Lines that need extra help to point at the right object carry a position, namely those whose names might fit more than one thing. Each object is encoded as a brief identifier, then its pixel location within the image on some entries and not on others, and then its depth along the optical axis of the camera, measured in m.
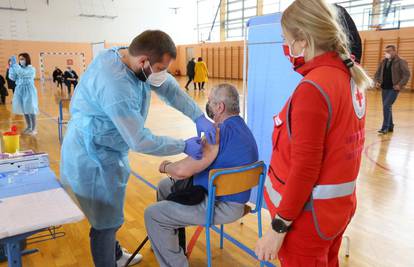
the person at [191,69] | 13.24
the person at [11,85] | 8.57
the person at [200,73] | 12.57
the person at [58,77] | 12.90
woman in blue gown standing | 5.55
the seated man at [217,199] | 1.71
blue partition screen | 2.22
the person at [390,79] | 5.61
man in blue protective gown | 1.45
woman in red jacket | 0.89
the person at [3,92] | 9.47
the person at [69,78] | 11.17
